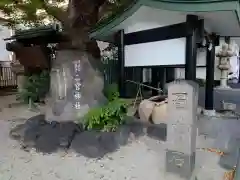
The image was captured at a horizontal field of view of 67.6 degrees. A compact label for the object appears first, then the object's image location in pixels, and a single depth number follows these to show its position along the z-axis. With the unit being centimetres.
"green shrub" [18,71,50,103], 717
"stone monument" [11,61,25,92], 805
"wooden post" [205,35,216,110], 517
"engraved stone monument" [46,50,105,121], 479
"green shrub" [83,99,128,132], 411
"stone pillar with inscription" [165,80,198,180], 282
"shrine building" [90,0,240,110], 310
